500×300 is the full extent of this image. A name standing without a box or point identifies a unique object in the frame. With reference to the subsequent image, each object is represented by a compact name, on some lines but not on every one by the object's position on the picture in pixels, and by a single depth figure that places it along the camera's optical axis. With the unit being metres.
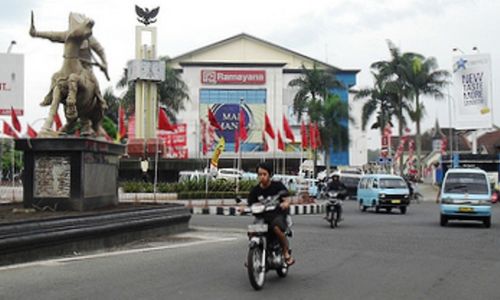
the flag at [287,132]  41.33
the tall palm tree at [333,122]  59.47
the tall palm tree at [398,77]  57.06
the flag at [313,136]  45.31
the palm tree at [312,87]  61.12
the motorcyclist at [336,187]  21.17
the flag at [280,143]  42.79
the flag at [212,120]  36.00
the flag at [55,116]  15.23
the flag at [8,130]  31.17
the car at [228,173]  42.22
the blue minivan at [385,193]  30.20
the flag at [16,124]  25.57
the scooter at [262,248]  8.91
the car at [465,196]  21.86
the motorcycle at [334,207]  20.80
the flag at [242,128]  36.36
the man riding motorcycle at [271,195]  9.42
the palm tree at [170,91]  59.38
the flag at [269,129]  38.56
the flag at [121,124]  55.47
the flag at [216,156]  31.27
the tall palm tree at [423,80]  56.53
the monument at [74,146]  14.13
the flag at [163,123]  35.19
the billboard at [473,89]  43.47
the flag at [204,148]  51.53
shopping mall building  78.56
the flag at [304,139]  44.93
